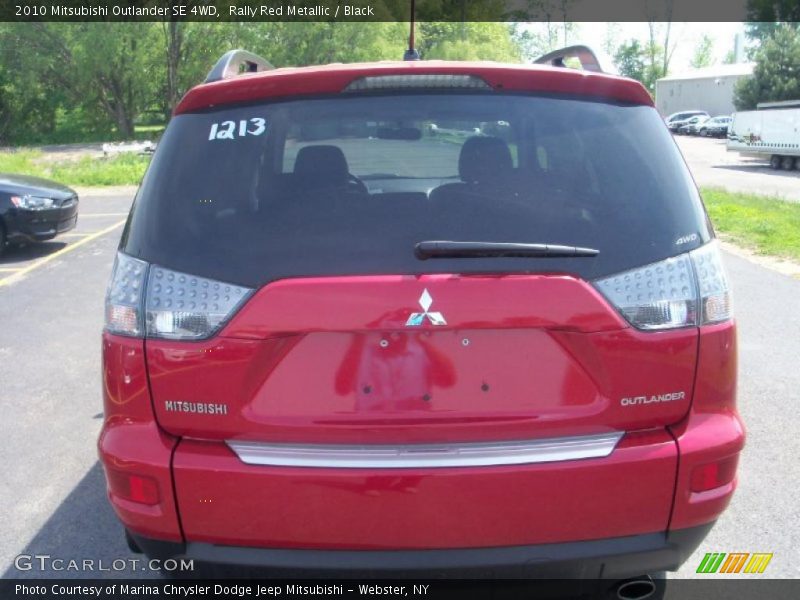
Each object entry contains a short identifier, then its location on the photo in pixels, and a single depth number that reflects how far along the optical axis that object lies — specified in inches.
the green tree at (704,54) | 3976.4
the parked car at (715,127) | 2058.8
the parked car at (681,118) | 2261.3
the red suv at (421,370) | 88.4
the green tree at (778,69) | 1775.3
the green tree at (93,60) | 1729.8
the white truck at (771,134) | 1187.3
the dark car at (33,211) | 416.2
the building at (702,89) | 2406.5
